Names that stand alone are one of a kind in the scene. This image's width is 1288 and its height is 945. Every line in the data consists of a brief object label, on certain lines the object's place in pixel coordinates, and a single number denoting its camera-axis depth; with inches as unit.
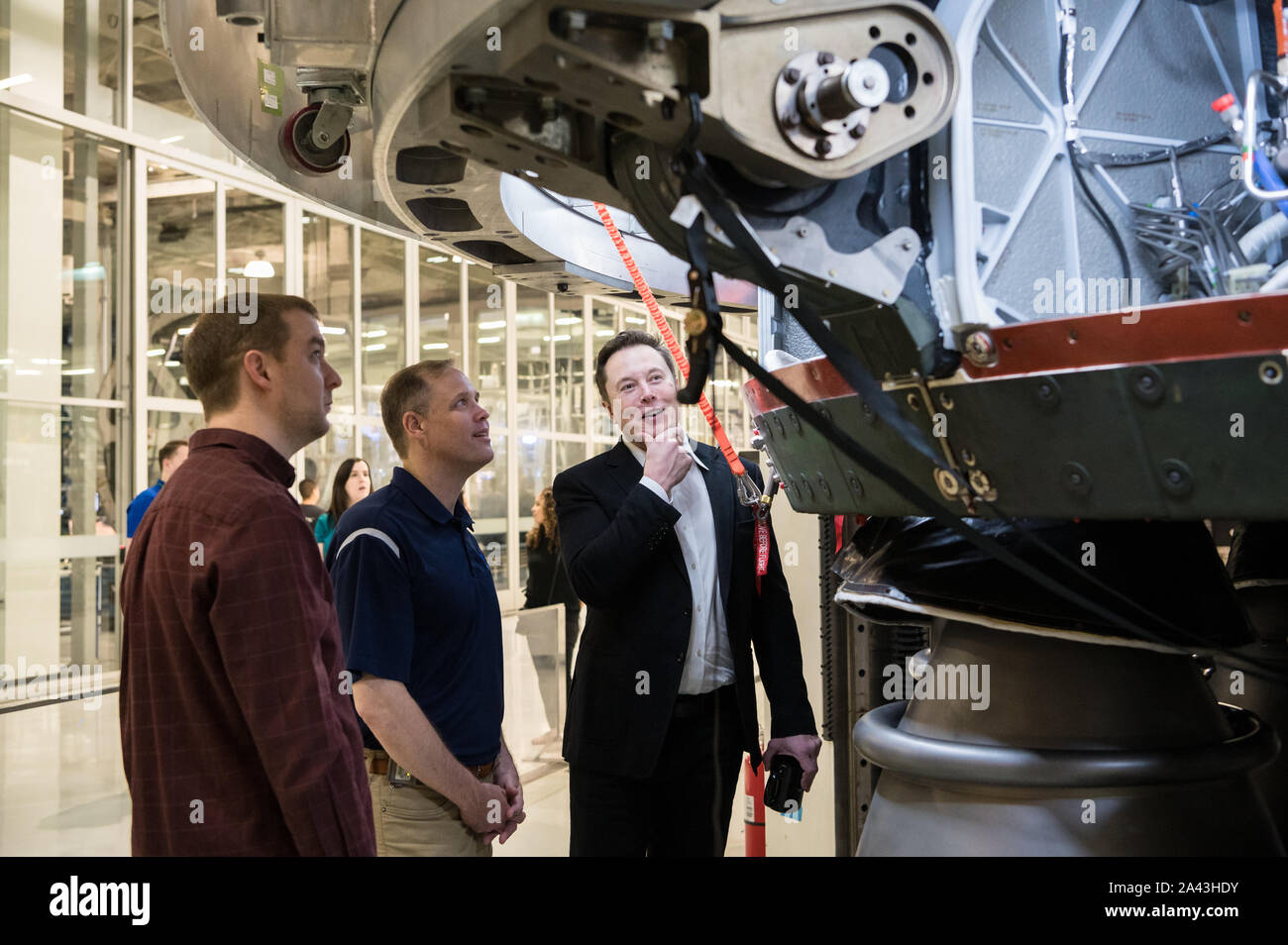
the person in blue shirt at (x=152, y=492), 292.0
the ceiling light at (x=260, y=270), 490.3
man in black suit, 107.6
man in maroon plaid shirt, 73.5
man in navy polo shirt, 103.0
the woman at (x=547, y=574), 320.2
